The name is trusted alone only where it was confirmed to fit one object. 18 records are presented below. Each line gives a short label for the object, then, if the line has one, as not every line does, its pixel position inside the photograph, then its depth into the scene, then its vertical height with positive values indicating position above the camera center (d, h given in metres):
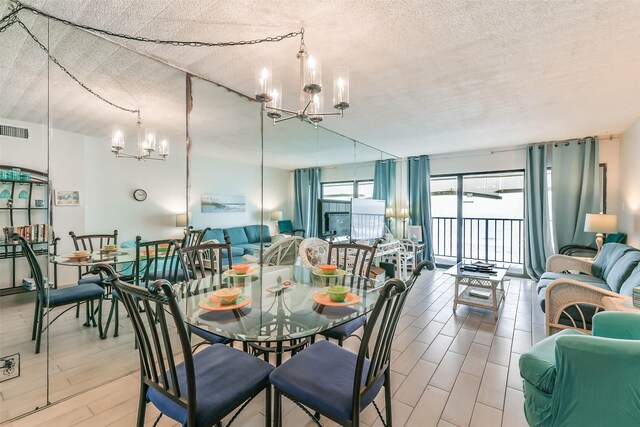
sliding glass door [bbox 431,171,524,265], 5.36 -0.07
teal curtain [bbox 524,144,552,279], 4.68 +0.06
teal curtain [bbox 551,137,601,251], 4.32 +0.41
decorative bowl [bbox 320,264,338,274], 2.14 -0.44
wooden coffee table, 3.17 -0.93
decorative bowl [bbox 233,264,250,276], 2.12 -0.44
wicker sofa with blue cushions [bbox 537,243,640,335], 2.35 -0.73
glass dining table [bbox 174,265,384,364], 1.34 -0.56
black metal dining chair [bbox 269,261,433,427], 1.11 -0.76
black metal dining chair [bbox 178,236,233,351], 2.18 -0.39
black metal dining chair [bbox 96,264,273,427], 1.01 -0.74
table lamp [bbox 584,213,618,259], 3.69 -0.13
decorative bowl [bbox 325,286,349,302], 1.60 -0.48
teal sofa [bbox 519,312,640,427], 1.08 -0.73
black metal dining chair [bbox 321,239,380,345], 1.82 -0.76
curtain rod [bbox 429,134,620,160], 4.30 +1.20
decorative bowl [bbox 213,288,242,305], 1.49 -0.46
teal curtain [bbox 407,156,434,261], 5.80 +0.37
